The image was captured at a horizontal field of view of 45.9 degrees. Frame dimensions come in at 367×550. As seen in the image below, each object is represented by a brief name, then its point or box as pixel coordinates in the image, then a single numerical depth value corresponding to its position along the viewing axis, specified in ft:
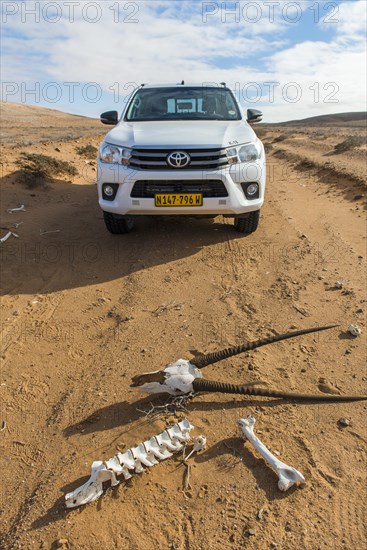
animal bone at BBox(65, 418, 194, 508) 6.70
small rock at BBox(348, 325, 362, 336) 10.95
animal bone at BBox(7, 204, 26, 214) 22.32
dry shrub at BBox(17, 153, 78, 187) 27.86
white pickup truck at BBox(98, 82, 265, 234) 15.53
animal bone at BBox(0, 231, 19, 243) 18.30
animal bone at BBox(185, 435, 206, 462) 7.61
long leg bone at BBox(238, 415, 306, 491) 6.86
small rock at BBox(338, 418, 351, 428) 8.18
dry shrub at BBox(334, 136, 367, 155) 48.37
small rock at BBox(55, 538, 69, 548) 6.16
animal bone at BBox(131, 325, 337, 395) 8.64
